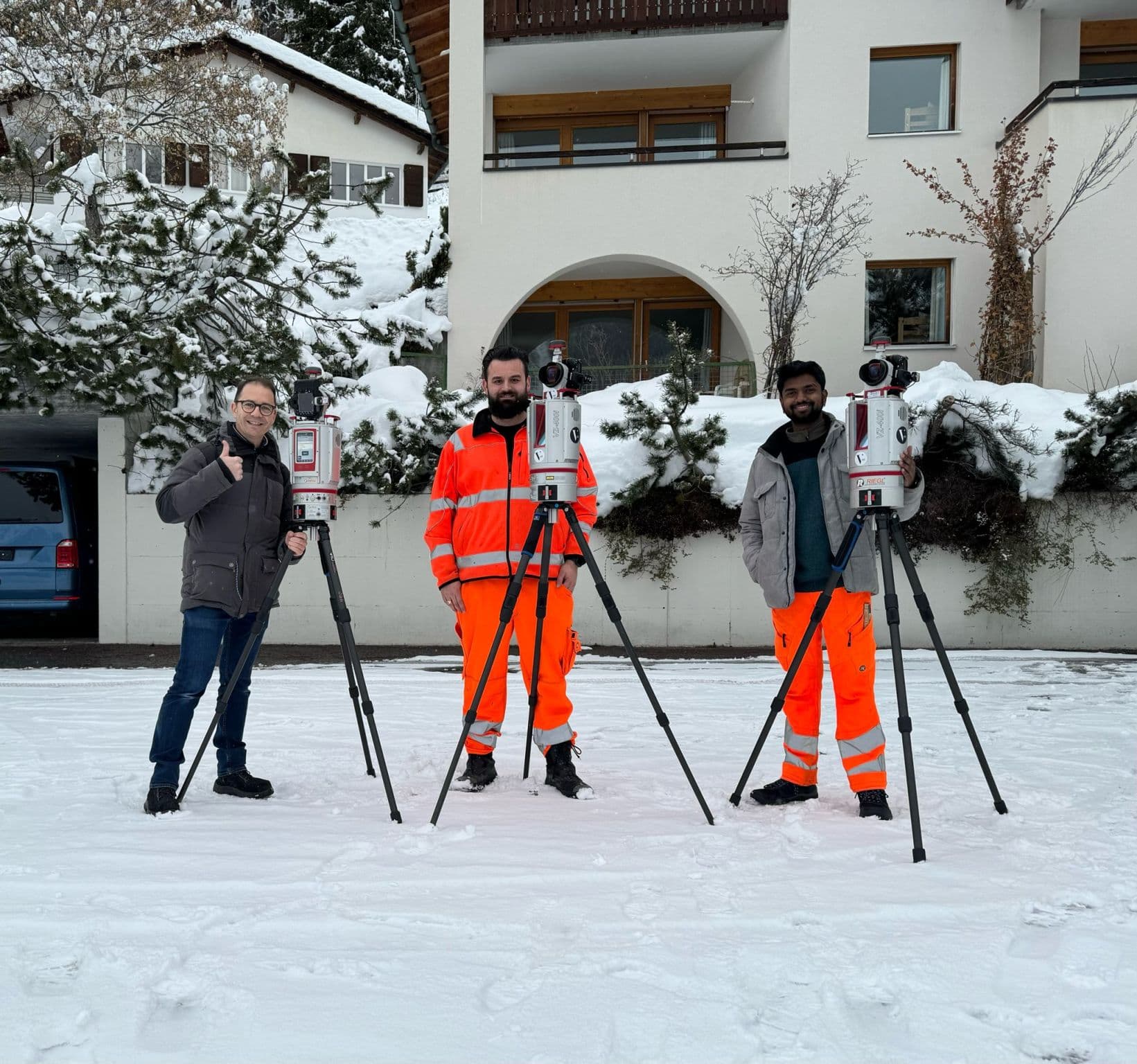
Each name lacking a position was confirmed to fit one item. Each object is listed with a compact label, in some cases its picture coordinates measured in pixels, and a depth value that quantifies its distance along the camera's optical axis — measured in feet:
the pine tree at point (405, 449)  35.01
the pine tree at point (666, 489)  34.27
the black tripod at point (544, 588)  13.69
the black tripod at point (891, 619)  12.50
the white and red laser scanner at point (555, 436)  13.65
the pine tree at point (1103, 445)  33.17
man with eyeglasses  13.92
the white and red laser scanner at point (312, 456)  13.89
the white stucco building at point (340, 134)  78.95
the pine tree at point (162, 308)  31.78
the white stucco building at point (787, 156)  46.29
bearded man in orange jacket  14.89
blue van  34.22
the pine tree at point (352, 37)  106.01
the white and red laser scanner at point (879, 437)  12.75
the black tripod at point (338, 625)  13.83
